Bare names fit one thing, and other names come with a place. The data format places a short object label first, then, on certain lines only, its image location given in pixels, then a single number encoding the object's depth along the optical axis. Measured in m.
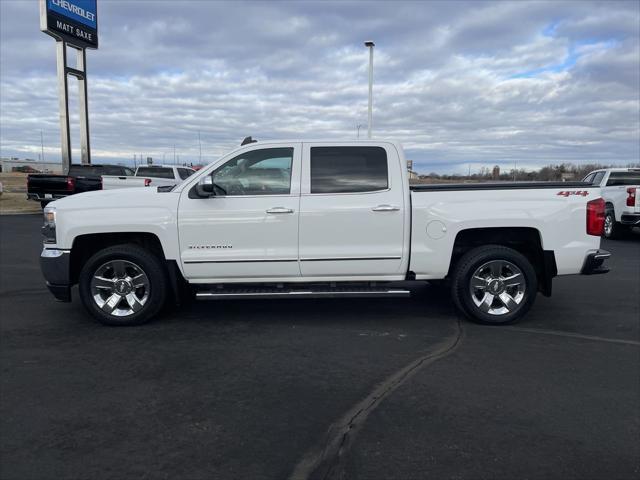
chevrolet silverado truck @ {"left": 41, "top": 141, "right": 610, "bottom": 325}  5.68
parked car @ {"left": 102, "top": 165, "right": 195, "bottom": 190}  17.89
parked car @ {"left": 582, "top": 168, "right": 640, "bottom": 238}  13.60
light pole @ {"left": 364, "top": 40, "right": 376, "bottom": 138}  22.81
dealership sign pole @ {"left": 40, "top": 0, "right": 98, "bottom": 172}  22.81
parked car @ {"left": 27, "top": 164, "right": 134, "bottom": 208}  18.80
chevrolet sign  22.38
